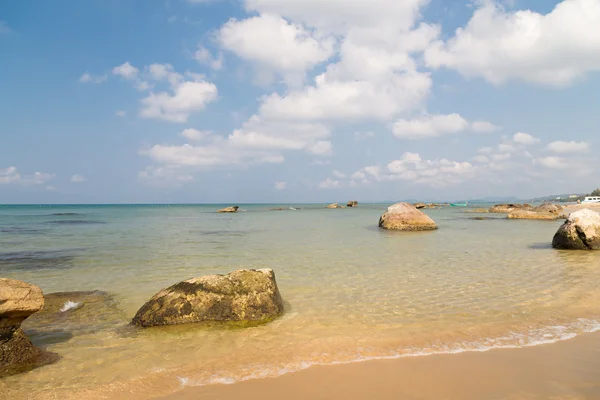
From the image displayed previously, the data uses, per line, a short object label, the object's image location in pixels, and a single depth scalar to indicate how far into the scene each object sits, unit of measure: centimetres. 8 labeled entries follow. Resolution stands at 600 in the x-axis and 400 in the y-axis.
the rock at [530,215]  3681
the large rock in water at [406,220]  2508
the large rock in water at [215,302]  668
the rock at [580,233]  1470
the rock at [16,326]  482
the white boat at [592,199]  9028
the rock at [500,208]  5495
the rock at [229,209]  6798
